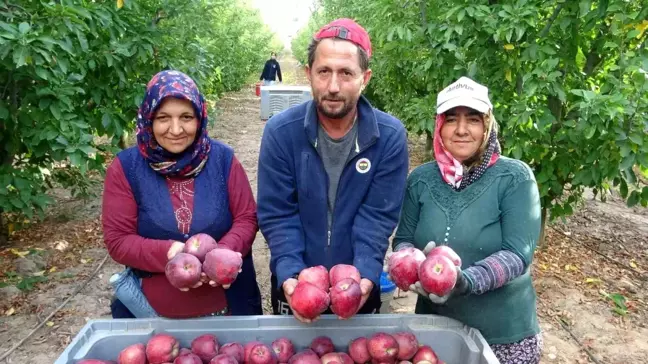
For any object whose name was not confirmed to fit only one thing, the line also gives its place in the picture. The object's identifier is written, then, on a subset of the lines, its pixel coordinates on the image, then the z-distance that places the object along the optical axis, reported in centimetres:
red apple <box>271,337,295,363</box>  186
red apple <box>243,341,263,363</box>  184
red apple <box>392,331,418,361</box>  183
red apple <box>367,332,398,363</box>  181
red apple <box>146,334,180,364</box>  180
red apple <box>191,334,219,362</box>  185
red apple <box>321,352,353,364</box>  182
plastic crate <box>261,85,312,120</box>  1307
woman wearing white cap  196
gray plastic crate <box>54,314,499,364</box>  191
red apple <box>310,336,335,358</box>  188
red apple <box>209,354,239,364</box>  178
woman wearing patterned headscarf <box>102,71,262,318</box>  207
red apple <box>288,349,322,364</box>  179
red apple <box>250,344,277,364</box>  180
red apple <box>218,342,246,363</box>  184
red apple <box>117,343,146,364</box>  180
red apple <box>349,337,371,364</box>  187
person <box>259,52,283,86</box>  2227
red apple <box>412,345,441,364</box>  184
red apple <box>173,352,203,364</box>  179
